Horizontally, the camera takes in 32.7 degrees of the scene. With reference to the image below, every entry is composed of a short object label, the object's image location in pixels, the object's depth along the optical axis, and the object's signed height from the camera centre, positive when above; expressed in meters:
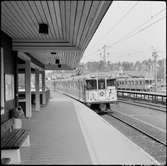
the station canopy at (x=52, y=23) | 4.86 +1.25
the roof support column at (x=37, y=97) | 15.60 -1.02
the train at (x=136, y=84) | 40.09 -0.76
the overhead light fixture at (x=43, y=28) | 6.66 +1.19
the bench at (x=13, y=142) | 4.71 -1.15
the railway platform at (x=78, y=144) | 5.59 -1.60
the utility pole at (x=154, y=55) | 50.66 +4.28
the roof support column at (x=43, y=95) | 19.86 -1.16
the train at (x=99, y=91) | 19.80 -0.87
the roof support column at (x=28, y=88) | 12.00 -0.40
